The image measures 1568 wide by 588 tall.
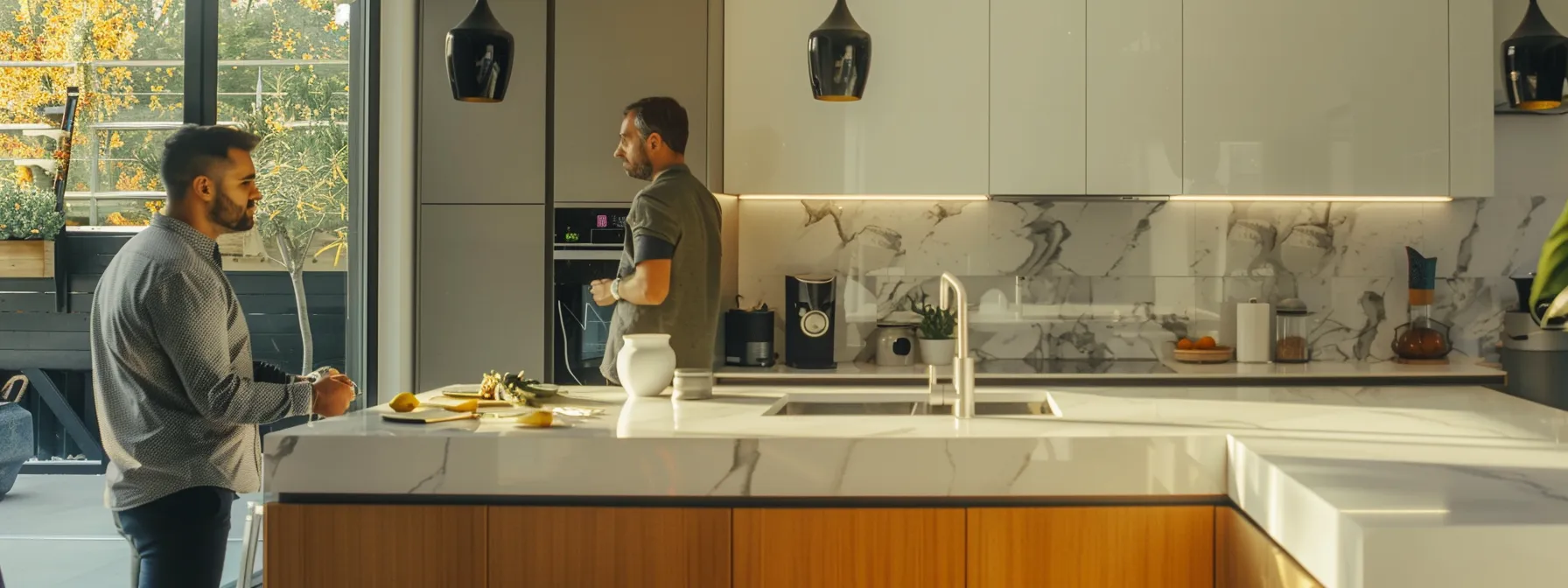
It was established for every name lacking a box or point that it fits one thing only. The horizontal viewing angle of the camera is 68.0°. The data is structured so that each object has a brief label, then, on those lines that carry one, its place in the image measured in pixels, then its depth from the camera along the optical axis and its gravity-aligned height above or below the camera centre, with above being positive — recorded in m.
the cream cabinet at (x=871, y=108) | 3.77 +0.61
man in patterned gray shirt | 2.05 -0.18
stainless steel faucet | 2.16 -0.14
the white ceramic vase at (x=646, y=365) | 2.39 -0.14
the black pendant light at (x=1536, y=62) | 2.47 +0.51
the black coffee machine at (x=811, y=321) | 3.86 -0.09
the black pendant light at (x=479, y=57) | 2.34 +0.48
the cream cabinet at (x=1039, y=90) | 3.75 +0.67
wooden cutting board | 2.08 -0.22
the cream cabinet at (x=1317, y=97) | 3.70 +0.65
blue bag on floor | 2.67 -0.33
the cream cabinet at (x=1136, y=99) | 3.75 +0.64
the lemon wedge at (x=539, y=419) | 2.01 -0.22
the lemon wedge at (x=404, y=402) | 2.18 -0.21
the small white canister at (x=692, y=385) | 2.40 -0.19
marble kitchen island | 1.91 -0.35
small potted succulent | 3.81 -0.13
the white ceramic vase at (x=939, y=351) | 3.81 -0.18
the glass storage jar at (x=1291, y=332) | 3.89 -0.11
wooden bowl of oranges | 3.91 -0.18
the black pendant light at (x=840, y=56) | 2.33 +0.48
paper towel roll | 3.87 -0.11
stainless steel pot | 3.63 -0.19
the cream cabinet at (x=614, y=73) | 3.63 +0.69
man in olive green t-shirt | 2.71 +0.11
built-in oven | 3.63 +0.04
